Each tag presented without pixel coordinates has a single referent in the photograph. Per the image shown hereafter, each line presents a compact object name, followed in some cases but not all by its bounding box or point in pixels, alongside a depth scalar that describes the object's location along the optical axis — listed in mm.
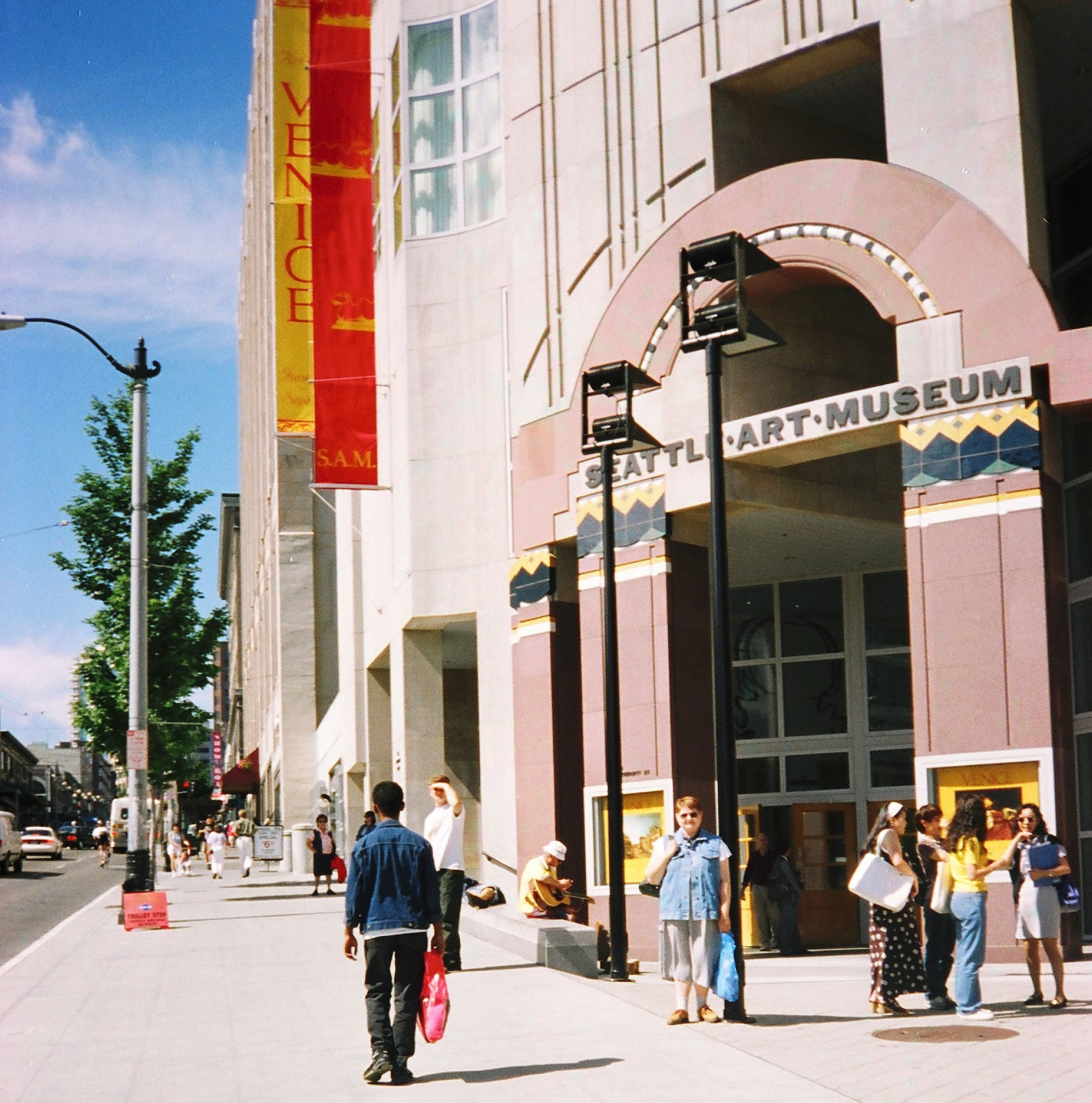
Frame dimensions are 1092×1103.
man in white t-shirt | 15109
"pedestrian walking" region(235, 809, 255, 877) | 41531
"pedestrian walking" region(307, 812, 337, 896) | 29016
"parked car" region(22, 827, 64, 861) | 60844
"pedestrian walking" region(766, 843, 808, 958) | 21422
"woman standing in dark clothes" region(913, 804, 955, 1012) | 12328
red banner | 29938
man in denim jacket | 9680
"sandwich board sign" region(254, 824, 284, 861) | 45500
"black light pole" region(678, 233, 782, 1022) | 12000
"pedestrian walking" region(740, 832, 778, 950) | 22047
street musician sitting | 17547
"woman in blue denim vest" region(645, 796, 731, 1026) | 11539
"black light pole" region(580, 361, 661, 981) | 15219
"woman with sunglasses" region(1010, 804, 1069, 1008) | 12188
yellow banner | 39219
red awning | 72062
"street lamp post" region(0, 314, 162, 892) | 23031
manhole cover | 10734
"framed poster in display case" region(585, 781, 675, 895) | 19453
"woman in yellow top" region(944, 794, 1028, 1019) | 11633
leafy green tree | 38969
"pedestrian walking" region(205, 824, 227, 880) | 41094
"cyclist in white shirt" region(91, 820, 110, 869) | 56406
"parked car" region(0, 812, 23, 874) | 45094
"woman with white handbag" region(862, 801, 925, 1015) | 12055
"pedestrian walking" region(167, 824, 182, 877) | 46844
